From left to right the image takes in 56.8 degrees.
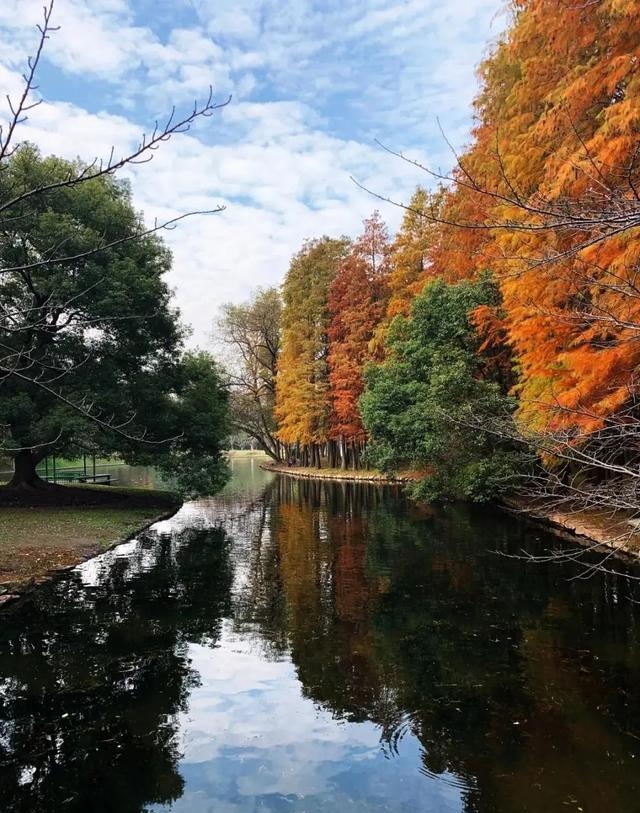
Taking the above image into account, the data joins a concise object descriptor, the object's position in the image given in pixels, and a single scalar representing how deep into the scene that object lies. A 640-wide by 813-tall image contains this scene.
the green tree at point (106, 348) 15.55
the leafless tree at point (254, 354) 42.34
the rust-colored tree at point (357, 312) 31.47
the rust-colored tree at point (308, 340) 35.12
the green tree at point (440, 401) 16.75
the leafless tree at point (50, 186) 2.17
